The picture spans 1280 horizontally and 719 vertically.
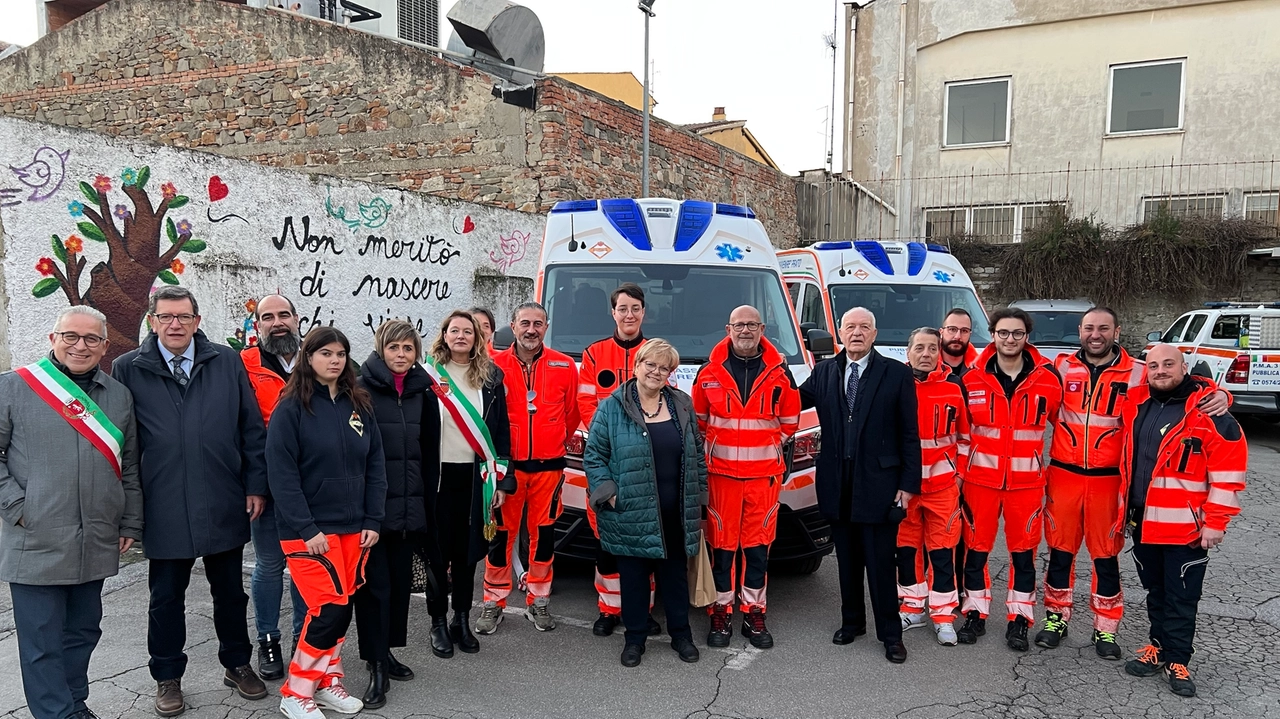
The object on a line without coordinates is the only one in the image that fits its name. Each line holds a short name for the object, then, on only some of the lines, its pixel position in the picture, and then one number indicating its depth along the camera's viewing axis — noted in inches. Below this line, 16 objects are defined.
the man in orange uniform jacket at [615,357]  189.0
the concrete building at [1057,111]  685.9
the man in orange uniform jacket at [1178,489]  154.2
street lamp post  426.3
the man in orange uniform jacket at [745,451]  174.9
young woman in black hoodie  138.7
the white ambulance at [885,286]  345.1
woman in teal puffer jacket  165.9
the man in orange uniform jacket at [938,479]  178.5
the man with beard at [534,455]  180.5
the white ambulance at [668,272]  233.5
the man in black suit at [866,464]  171.9
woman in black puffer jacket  151.9
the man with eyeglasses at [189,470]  140.7
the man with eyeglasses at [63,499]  128.3
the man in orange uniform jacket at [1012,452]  176.1
